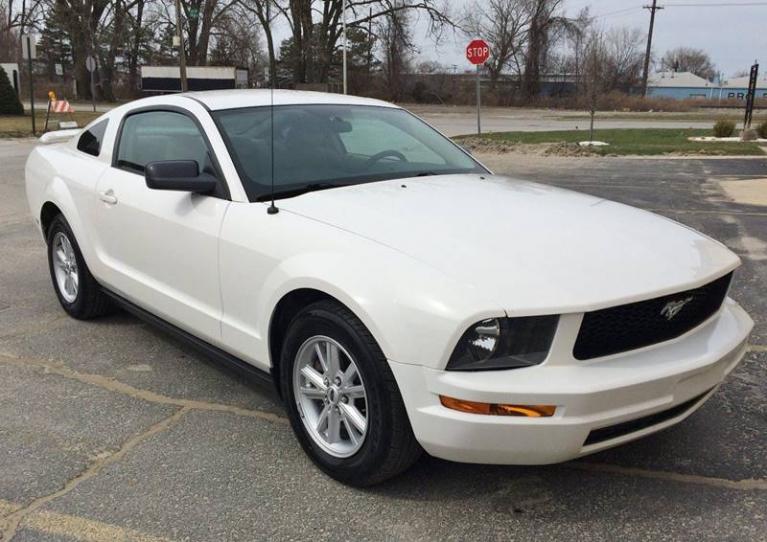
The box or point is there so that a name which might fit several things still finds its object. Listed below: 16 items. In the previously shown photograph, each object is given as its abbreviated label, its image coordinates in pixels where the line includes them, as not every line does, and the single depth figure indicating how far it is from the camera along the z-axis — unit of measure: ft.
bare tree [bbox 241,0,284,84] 125.37
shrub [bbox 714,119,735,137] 72.84
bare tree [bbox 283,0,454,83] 148.46
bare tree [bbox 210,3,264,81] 142.19
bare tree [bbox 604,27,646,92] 230.89
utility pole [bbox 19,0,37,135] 63.10
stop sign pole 61.67
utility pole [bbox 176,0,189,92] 88.02
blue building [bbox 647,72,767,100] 303.07
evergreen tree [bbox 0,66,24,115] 93.30
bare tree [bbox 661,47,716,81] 361.92
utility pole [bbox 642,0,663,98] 201.14
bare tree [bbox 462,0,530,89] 209.15
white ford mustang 7.71
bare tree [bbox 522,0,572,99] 204.44
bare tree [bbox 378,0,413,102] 150.61
